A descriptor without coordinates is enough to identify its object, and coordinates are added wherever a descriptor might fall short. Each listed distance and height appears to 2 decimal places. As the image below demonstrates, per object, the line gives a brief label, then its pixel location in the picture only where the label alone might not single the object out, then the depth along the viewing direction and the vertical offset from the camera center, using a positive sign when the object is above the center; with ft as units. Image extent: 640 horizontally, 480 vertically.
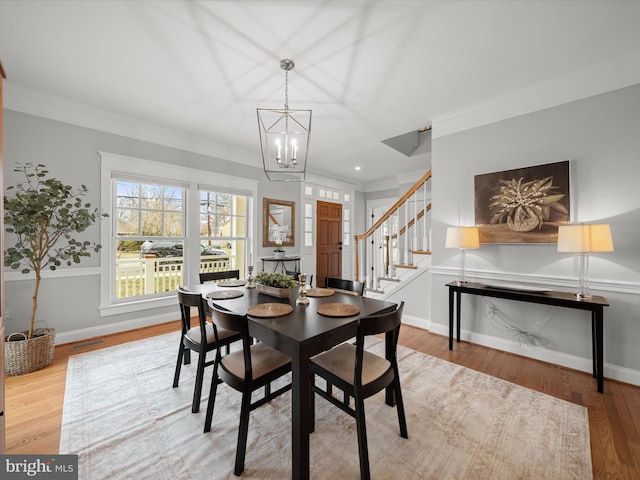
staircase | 12.33 -0.90
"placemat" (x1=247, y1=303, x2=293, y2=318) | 5.35 -1.48
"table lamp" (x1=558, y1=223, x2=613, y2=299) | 7.06 +0.07
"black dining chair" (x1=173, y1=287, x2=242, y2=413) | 6.12 -2.47
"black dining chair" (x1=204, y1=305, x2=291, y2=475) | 4.66 -2.52
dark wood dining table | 4.17 -1.66
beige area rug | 4.66 -4.02
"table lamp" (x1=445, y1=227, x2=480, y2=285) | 9.46 +0.12
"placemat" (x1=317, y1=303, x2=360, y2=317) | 5.41 -1.49
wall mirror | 16.21 +1.20
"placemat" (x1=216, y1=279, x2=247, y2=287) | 8.63 -1.42
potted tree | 7.85 +0.20
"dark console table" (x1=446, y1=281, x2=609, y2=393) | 7.12 -1.75
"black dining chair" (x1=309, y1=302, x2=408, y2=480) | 4.41 -2.51
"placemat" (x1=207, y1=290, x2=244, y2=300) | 6.91 -1.46
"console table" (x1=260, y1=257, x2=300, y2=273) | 15.92 -1.26
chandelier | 7.70 +5.14
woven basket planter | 7.79 -3.38
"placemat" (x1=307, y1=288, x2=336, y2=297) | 7.20 -1.45
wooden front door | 20.15 +0.00
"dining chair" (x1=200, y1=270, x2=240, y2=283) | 9.75 -1.33
